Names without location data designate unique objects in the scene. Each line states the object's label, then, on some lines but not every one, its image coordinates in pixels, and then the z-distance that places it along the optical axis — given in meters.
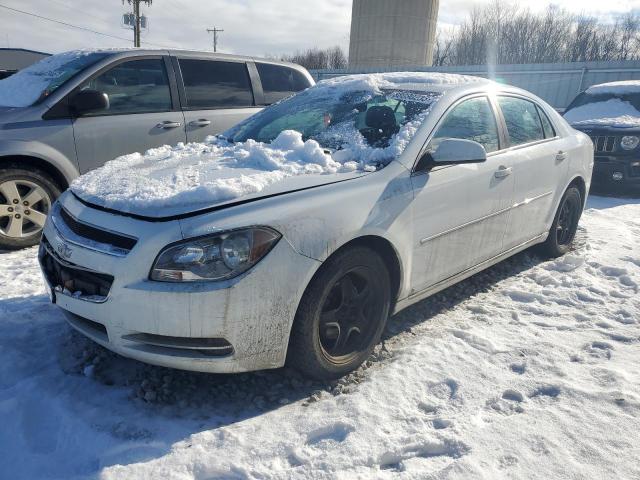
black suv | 7.50
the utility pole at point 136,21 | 34.69
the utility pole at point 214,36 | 55.12
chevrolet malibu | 2.15
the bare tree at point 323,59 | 64.06
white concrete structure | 35.66
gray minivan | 4.38
